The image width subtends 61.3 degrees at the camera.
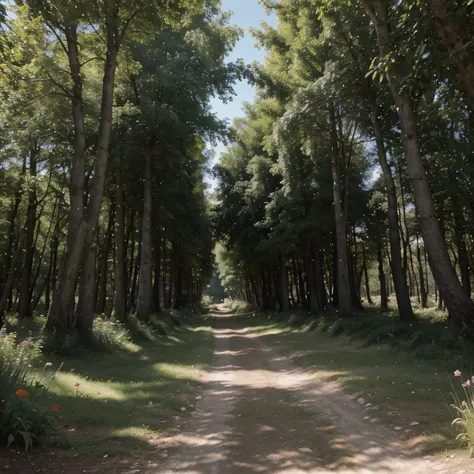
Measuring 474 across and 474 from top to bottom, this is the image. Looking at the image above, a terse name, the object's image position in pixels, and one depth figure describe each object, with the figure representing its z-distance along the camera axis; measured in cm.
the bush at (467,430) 431
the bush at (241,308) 5538
